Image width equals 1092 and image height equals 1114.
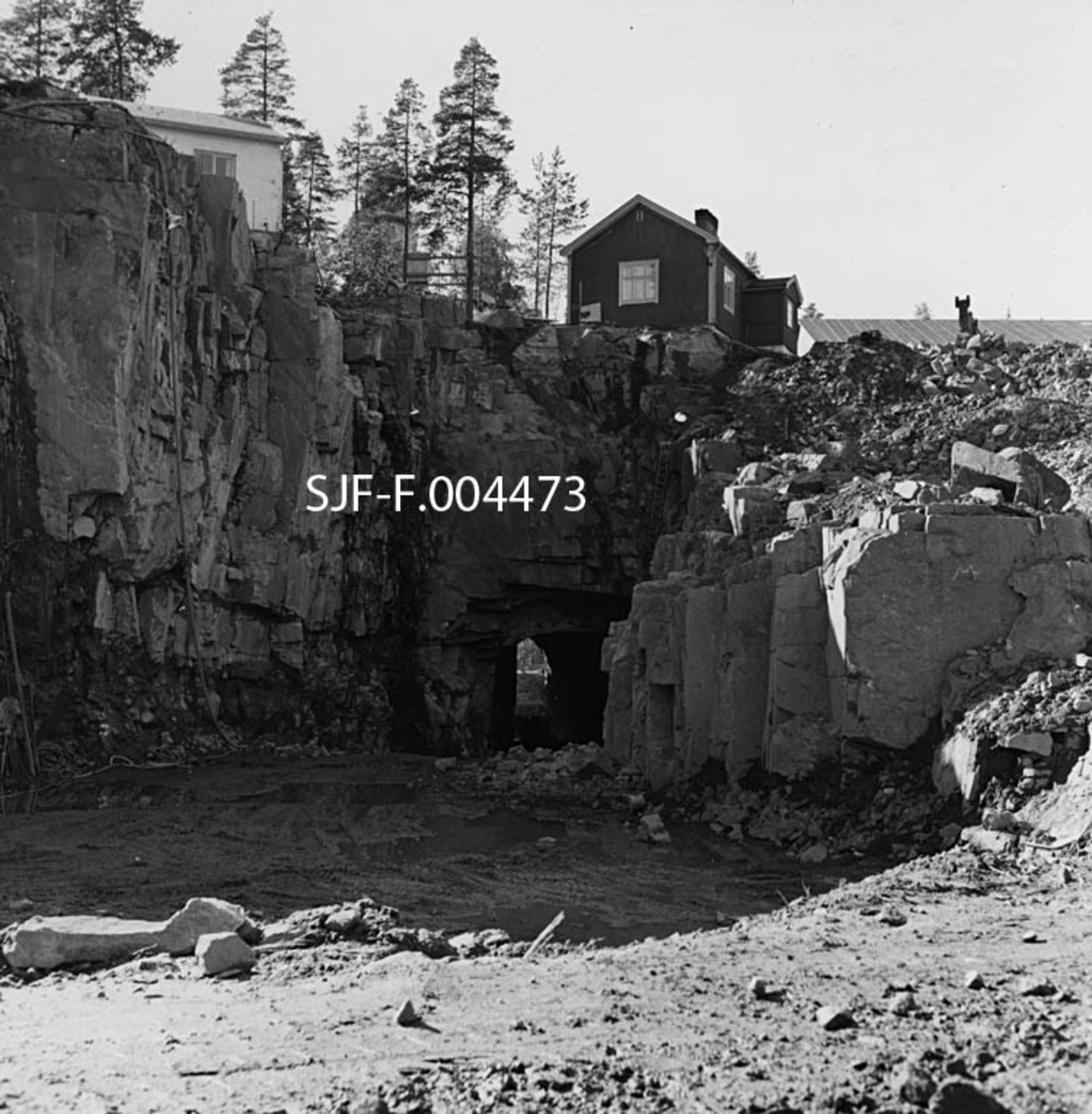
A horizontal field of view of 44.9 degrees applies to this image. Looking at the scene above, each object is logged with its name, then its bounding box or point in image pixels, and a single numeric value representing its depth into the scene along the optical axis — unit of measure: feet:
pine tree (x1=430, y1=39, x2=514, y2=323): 140.77
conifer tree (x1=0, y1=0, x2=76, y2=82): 133.28
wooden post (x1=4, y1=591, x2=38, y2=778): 71.05
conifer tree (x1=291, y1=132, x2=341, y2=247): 157.79
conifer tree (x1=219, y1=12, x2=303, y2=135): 153.17
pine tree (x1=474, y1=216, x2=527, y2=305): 147.64
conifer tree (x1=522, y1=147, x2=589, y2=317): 178.50
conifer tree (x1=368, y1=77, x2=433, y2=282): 147.95
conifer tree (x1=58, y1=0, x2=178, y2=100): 131.44
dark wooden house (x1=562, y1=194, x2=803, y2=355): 117.70
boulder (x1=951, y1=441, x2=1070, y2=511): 62.08
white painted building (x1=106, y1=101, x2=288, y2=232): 114.32
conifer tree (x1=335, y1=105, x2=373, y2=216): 168.96
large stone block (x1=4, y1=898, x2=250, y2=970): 31.99
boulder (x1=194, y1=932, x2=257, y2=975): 30.19
